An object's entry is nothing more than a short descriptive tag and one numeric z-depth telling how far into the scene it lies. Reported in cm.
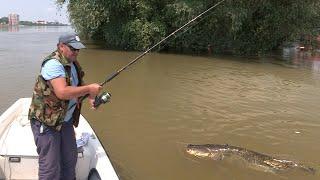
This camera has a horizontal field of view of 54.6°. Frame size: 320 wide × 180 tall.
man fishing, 298
